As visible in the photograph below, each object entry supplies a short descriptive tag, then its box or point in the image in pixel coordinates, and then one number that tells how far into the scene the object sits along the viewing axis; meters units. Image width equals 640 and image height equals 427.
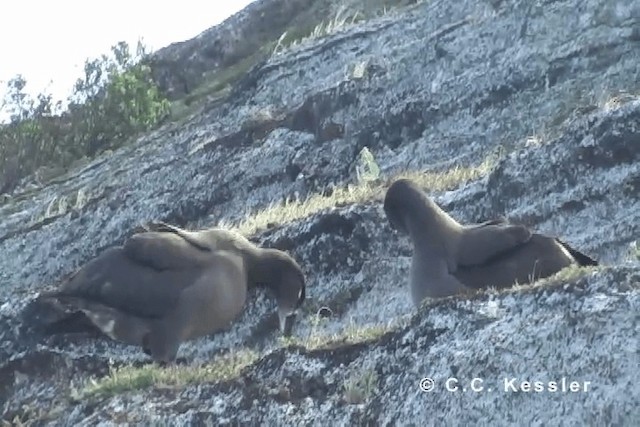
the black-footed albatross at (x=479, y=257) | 14.96
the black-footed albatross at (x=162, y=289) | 16.03
